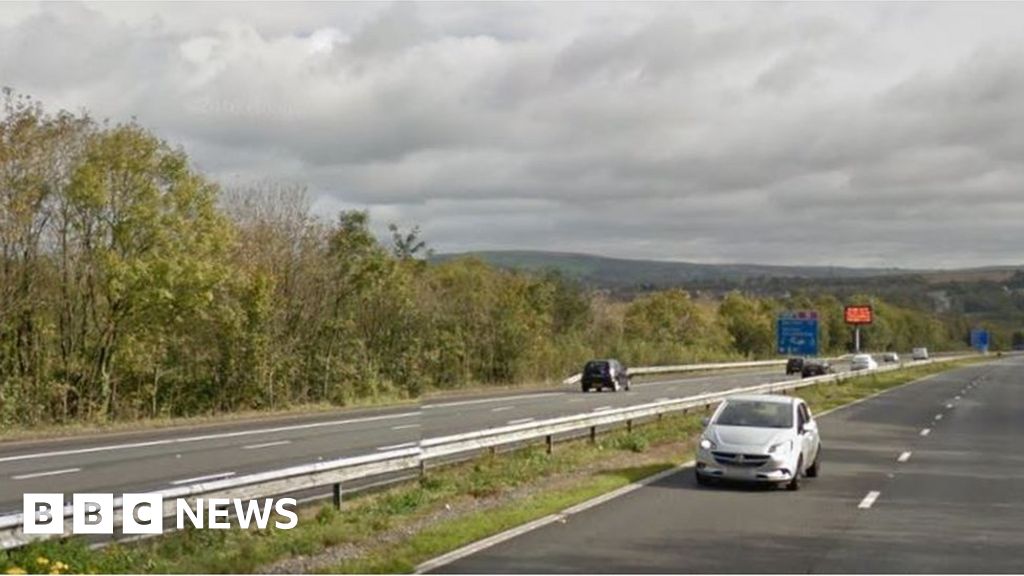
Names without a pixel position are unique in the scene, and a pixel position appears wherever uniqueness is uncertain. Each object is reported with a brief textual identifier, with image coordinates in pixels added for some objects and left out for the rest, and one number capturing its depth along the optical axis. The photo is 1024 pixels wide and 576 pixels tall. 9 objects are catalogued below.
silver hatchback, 19.69
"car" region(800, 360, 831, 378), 74.03
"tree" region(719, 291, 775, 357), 125.62
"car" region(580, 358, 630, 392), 58.84
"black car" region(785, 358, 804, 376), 85.19
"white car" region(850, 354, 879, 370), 80.38
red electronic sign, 93.38
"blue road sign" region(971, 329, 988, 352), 167.12
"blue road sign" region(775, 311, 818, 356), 55.75
